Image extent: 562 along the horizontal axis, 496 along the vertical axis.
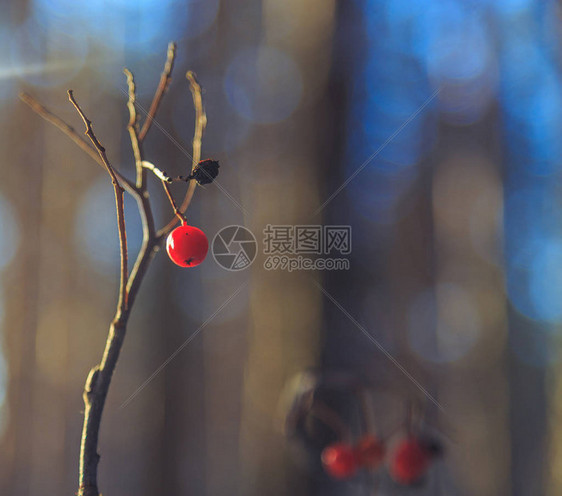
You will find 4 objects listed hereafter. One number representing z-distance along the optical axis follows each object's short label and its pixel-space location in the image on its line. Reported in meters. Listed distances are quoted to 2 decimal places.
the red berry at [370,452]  0.66
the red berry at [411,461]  0.65
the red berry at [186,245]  0.56
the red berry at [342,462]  0.67
